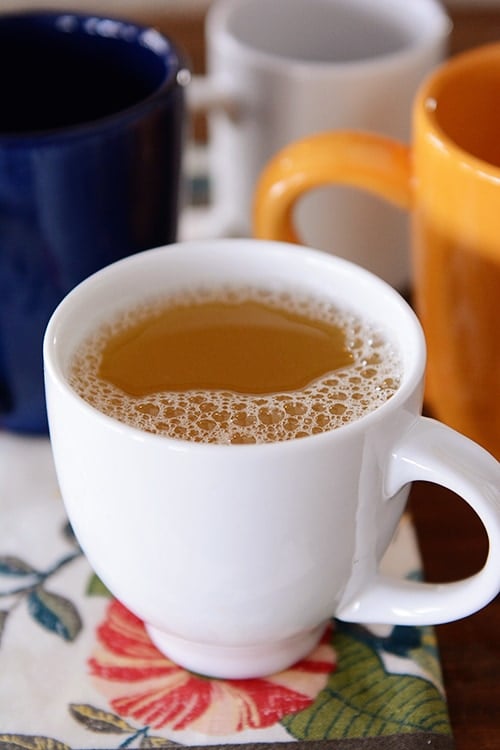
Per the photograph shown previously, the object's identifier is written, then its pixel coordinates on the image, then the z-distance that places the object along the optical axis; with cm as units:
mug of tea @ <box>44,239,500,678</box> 52
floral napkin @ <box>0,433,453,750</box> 55
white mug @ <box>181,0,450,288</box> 67
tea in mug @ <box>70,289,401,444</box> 55
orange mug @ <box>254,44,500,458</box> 59
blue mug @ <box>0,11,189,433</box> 59
